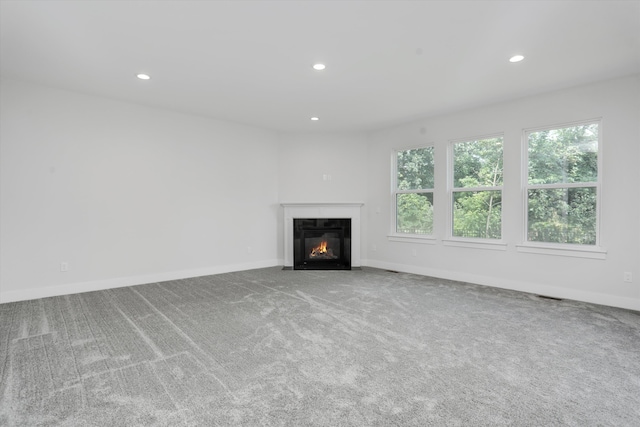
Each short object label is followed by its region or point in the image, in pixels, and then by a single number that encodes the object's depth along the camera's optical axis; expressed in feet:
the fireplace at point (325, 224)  20.20
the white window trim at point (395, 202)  18.84
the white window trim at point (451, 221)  15.40
